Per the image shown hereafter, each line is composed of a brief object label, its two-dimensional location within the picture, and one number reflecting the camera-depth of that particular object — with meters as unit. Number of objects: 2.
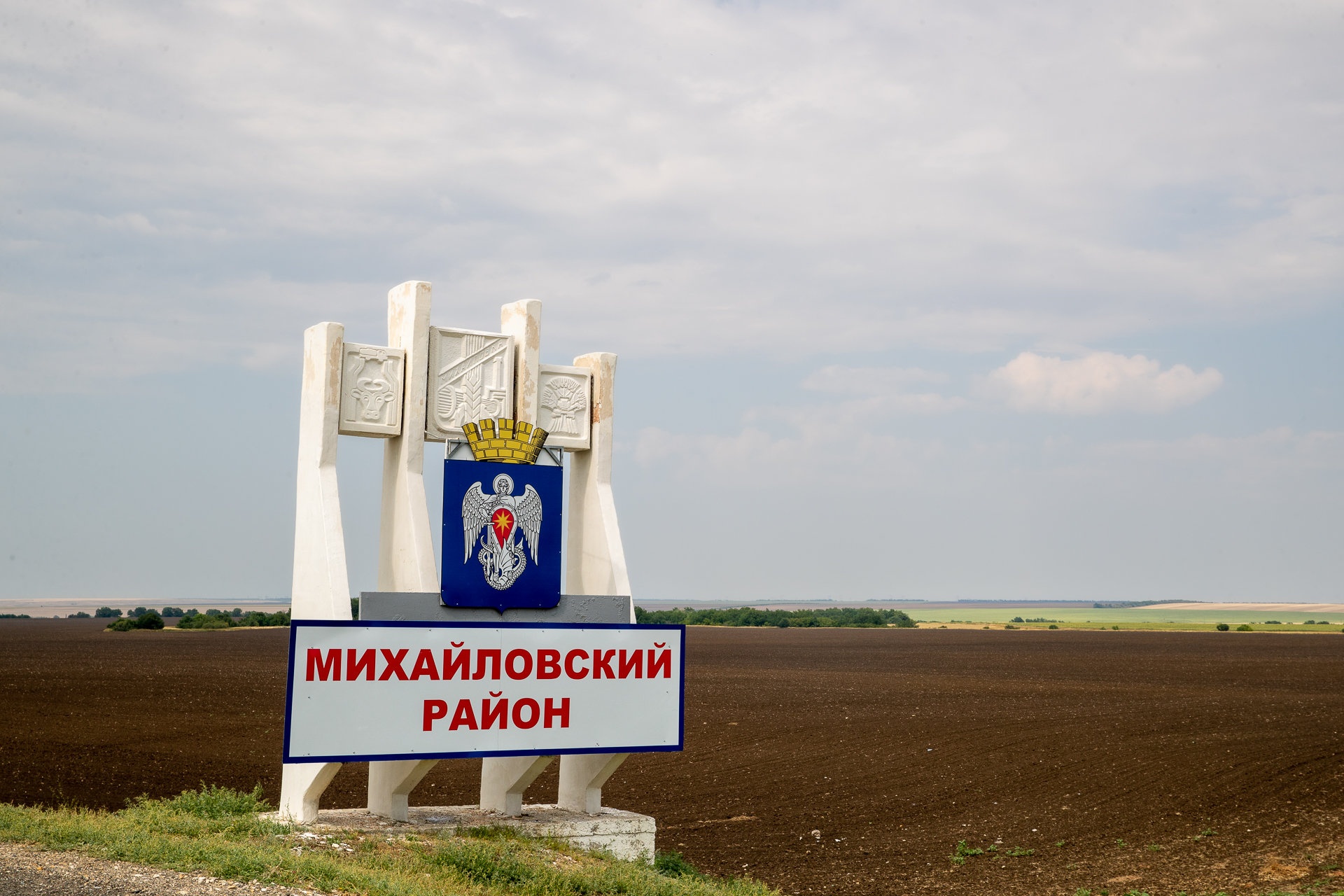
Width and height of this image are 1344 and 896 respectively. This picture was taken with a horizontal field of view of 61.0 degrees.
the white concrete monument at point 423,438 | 12.06
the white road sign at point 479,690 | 11.19
